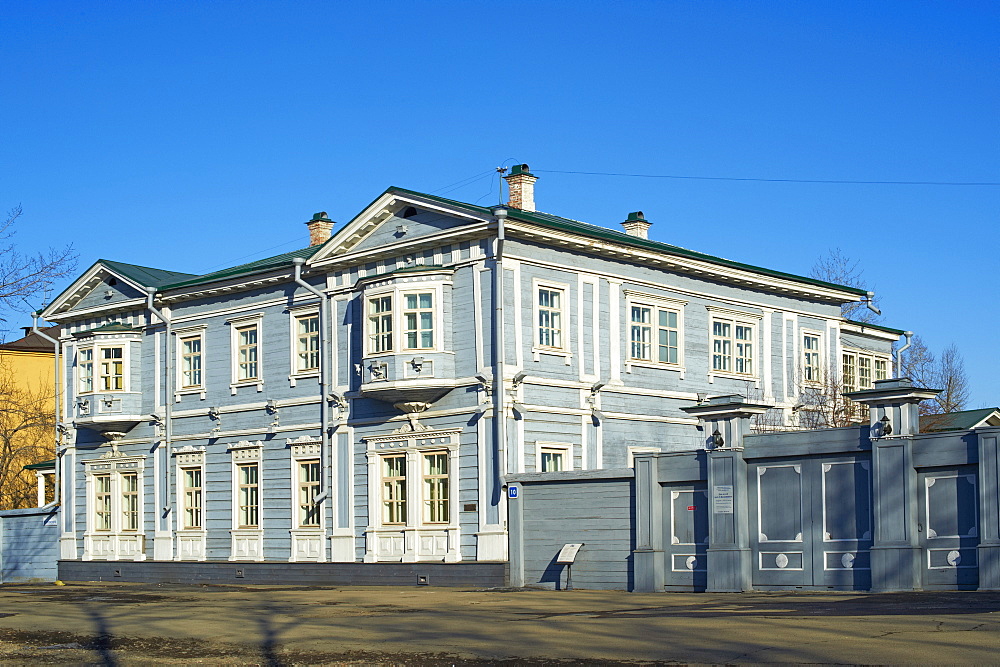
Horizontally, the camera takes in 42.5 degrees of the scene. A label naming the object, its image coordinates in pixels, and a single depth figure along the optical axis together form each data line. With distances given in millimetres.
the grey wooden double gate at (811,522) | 21609
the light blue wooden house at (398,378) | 28094
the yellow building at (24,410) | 55438
